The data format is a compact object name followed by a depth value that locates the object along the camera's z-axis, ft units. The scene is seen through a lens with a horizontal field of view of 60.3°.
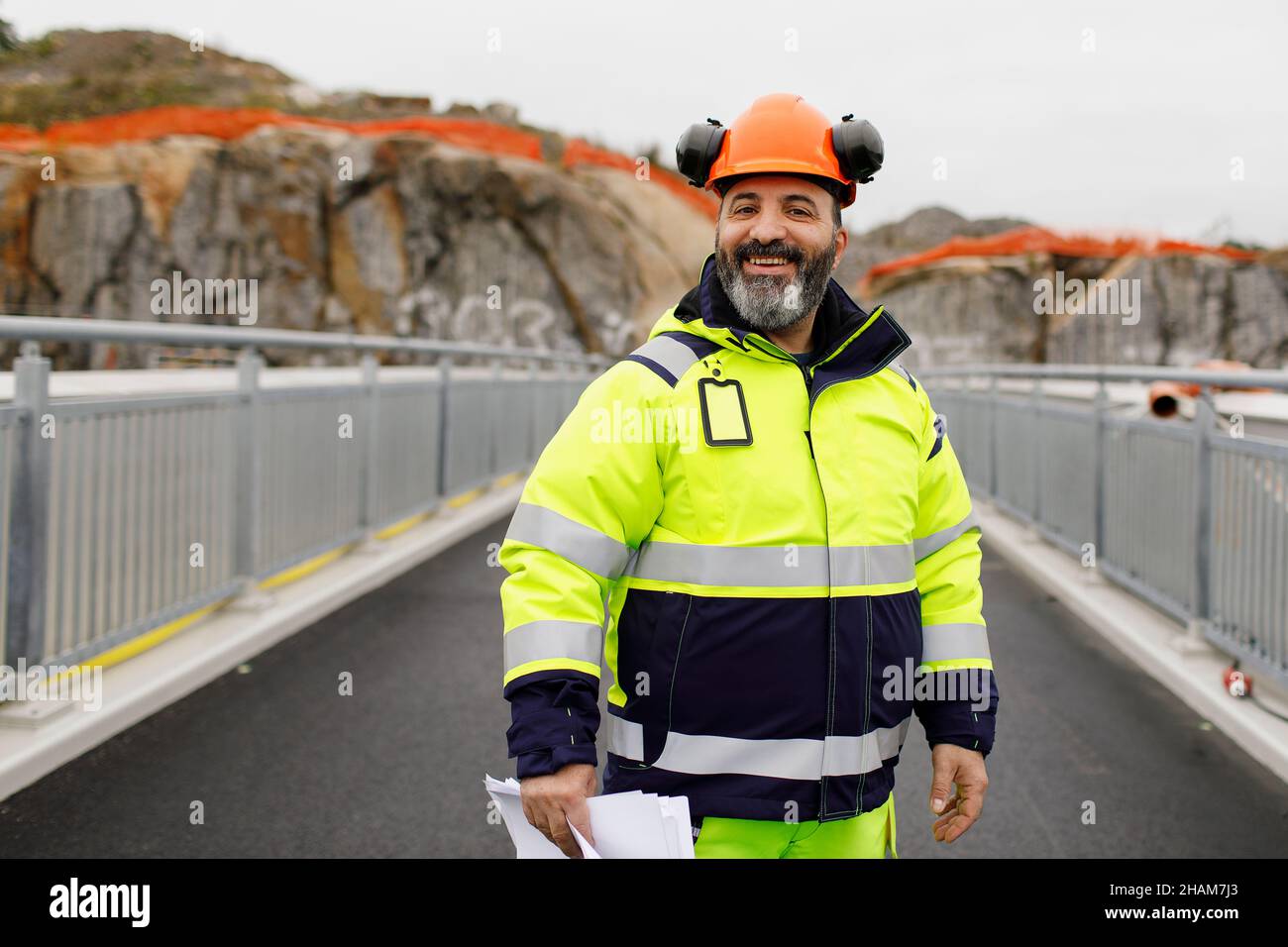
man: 6.42
